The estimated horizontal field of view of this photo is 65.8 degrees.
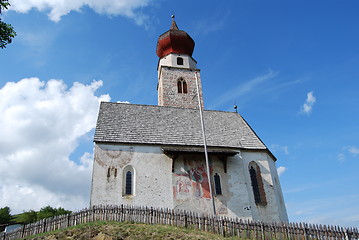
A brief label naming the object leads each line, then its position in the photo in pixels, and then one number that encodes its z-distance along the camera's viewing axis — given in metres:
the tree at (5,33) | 11.60
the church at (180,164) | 19.22
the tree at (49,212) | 25.69
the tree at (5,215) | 27.86
